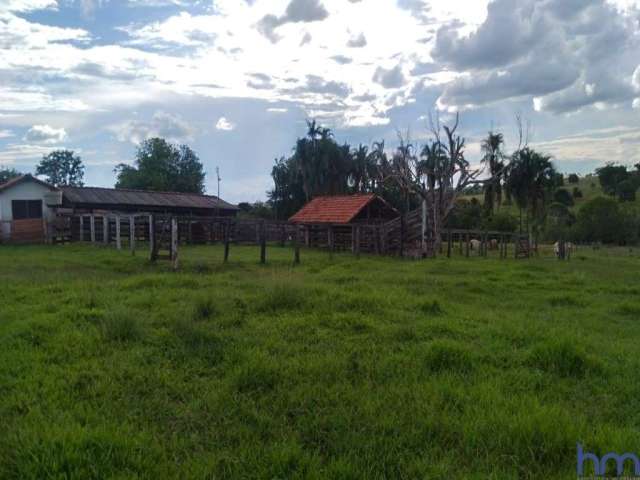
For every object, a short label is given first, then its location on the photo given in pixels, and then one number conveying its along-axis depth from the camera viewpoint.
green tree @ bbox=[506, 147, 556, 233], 49.41
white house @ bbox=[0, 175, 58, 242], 29.83
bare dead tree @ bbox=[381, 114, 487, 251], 30.36
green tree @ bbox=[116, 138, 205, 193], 55.72
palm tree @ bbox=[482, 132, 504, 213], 48.17
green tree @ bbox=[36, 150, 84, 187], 67.25
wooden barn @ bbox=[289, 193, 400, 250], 34.44
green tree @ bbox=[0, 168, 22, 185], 63.58
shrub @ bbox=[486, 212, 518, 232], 51.17
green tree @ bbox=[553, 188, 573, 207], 67.06
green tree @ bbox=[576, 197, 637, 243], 47.06
